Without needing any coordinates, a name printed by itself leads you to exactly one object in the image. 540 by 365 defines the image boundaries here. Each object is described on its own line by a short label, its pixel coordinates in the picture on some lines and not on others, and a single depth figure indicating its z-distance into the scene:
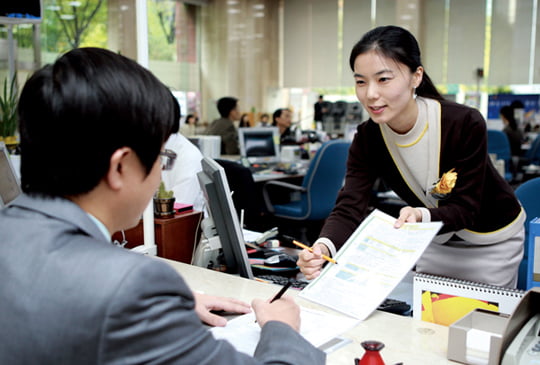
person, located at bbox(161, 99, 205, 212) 2.75
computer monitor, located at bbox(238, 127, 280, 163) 5.57
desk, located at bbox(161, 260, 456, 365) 1.10
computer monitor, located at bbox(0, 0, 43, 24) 4.57
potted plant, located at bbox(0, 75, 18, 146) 3.57
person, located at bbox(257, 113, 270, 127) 9.64
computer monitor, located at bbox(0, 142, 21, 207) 1.95
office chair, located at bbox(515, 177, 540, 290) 2.21
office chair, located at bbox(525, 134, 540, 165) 7.27
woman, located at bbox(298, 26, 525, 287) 1.54
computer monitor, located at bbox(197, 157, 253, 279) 1.64
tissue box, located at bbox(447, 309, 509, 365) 1.04
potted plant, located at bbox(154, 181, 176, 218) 1.97
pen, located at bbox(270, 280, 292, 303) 1.12
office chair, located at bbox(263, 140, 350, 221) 4.32
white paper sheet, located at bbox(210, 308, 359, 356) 1.12
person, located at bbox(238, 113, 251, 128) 8.34
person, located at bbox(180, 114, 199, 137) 9.45
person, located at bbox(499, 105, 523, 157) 7.30
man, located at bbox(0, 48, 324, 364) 0.62
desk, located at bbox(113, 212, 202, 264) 1.92
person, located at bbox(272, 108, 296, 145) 6.07
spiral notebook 1.22
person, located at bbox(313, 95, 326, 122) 7.82
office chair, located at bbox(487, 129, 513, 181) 6.37
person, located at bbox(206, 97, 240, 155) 6.41
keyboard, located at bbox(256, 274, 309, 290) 1.66
